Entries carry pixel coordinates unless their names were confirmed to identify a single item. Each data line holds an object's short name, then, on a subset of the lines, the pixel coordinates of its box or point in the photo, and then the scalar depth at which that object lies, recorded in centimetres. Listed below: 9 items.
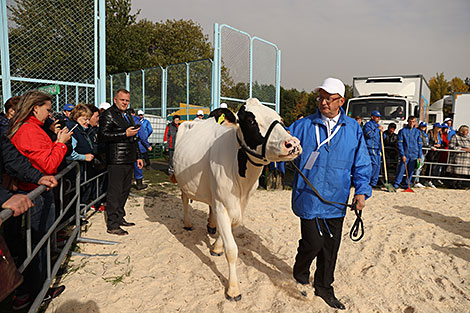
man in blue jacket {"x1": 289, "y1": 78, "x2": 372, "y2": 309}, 283
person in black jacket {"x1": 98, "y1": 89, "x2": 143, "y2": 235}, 444
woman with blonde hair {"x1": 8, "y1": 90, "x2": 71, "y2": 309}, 262
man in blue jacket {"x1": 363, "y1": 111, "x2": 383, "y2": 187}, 851
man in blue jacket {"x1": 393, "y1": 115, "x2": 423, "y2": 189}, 877
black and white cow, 264
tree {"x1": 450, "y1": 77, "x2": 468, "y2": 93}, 3953
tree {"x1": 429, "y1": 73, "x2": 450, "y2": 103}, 3920
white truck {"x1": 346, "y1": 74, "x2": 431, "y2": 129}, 1077
